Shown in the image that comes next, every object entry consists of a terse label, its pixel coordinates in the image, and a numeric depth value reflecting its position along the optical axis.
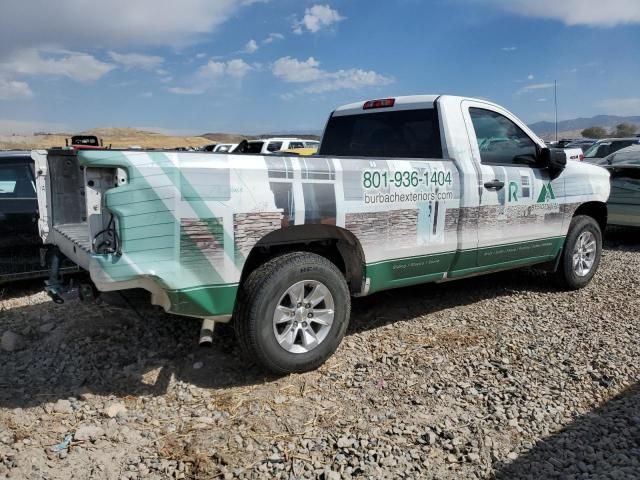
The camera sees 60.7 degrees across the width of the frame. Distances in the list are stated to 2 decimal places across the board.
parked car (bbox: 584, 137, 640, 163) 14.13
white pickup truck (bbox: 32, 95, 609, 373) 3.08
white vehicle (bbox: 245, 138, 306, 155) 20.05
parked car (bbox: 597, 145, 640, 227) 8.65
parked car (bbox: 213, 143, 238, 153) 24.25
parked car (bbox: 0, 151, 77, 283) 5.64
